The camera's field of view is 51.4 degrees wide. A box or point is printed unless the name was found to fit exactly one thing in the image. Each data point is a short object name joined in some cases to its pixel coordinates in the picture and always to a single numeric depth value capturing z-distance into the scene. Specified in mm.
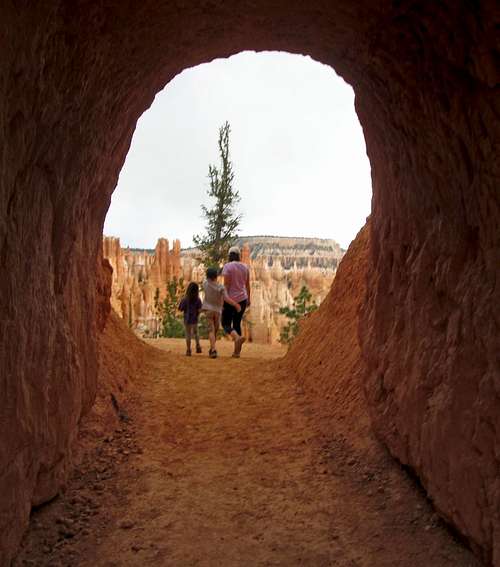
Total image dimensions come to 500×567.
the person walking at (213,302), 8805
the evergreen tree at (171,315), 17594
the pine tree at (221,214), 20266
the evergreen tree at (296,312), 16266
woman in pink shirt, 8758
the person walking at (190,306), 9070
